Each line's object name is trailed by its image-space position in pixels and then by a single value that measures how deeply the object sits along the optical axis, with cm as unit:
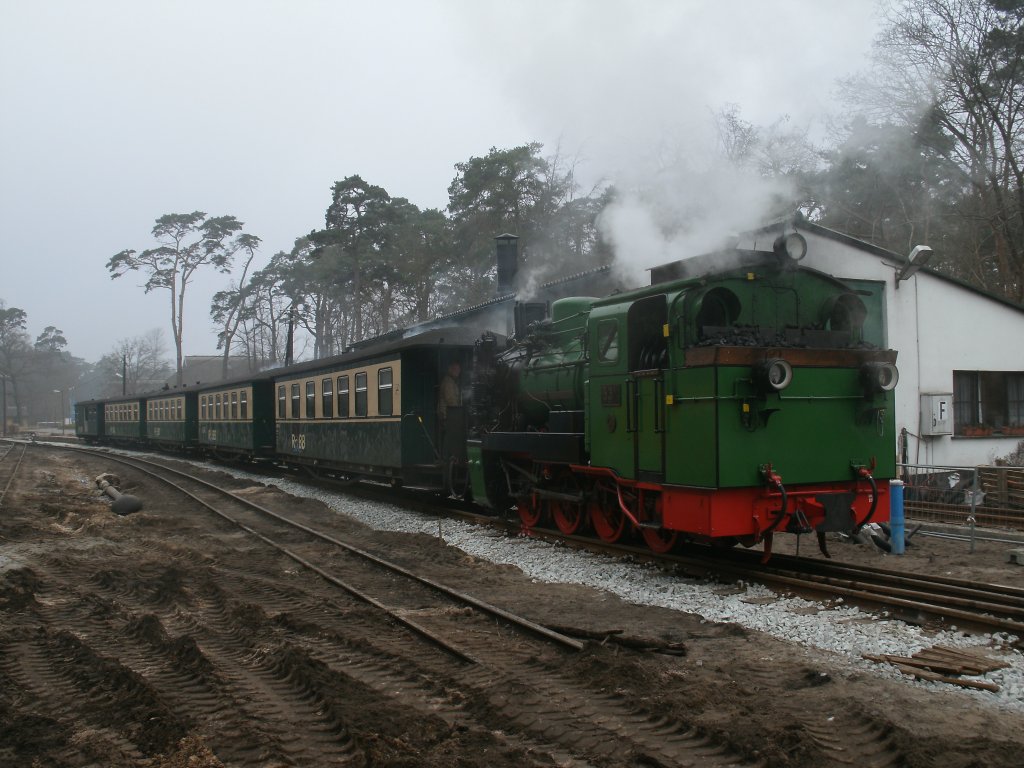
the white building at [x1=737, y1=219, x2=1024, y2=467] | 1466
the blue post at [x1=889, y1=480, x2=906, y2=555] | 907
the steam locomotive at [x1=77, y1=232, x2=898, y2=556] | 695
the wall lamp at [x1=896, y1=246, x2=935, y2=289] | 1397
